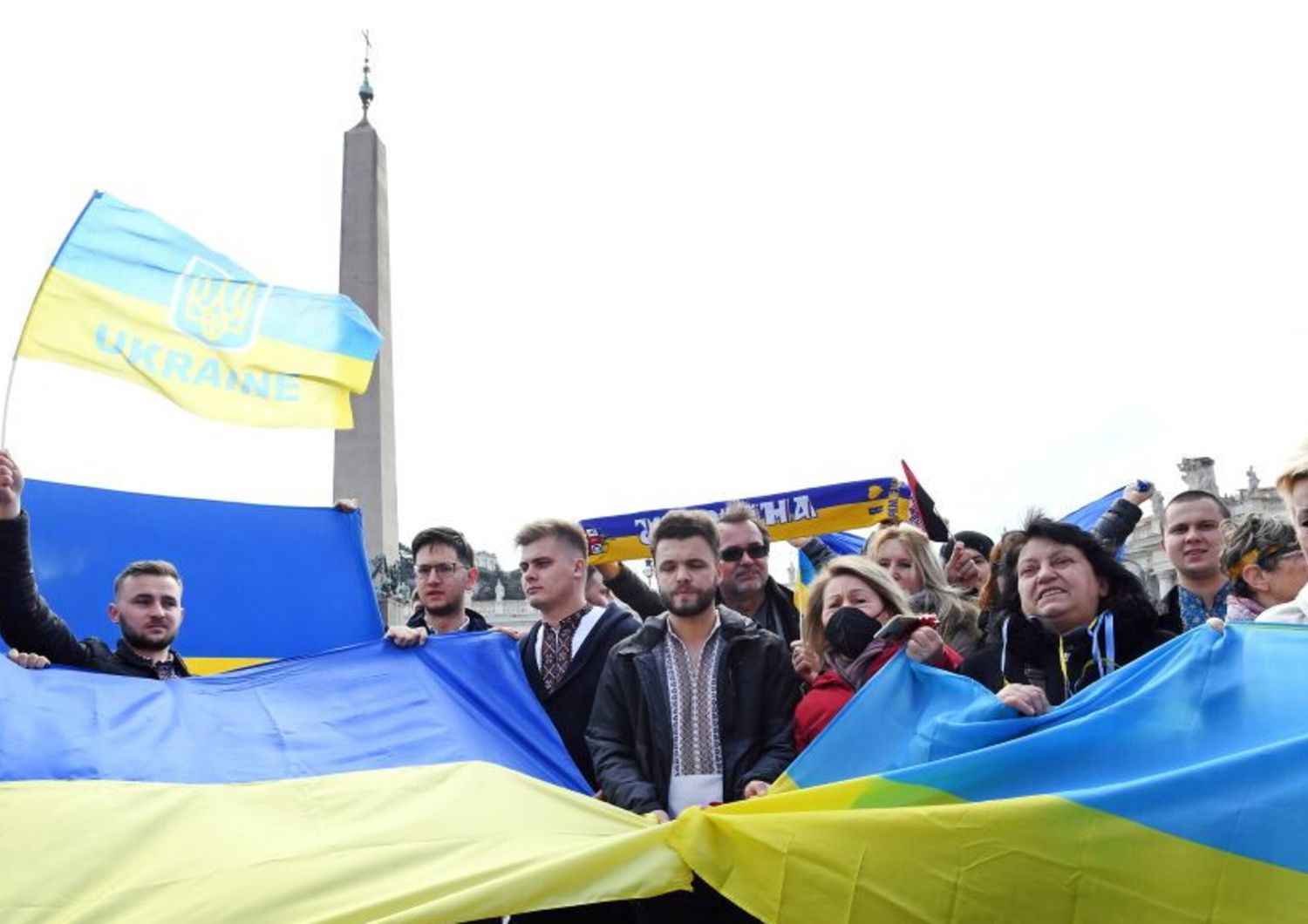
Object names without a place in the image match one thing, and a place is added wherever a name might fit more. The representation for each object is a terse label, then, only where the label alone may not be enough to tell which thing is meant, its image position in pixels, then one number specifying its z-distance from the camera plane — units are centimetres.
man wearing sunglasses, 516
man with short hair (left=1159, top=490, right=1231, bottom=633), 489
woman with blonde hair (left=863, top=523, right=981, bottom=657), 507
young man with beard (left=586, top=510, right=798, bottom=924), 394
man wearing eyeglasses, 530
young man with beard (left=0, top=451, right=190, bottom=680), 467
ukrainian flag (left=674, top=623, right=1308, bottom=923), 288
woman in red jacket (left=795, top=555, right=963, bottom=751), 393
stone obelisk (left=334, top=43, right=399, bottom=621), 1503
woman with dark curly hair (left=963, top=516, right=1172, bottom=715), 381
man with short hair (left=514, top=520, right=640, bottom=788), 466
